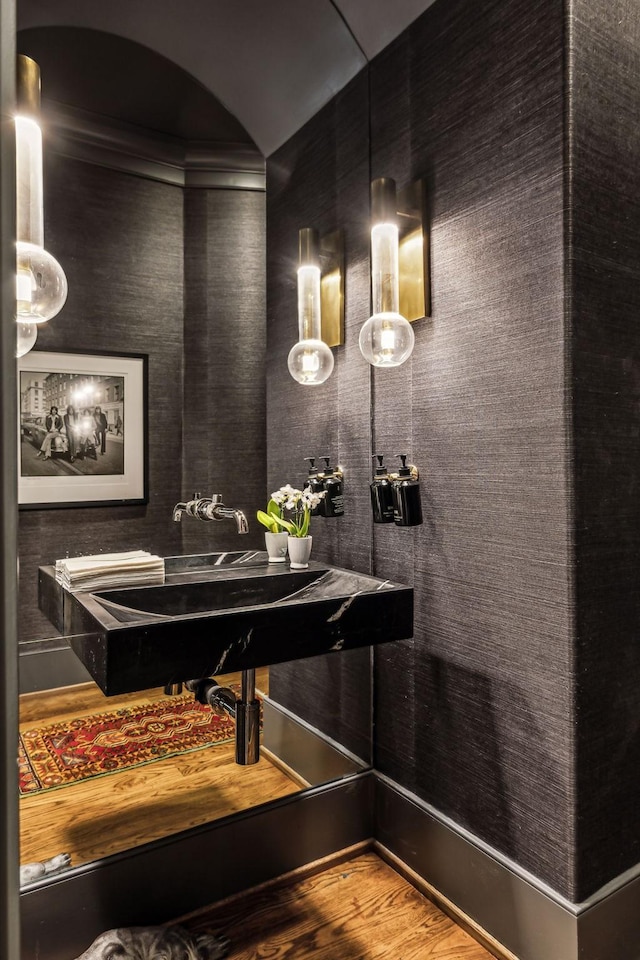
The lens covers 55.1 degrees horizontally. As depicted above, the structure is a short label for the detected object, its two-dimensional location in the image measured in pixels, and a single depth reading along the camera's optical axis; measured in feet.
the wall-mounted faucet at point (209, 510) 5.53
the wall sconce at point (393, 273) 5.62
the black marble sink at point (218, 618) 4.22
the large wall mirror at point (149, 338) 4.92
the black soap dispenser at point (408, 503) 5.71
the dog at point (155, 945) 4.69
